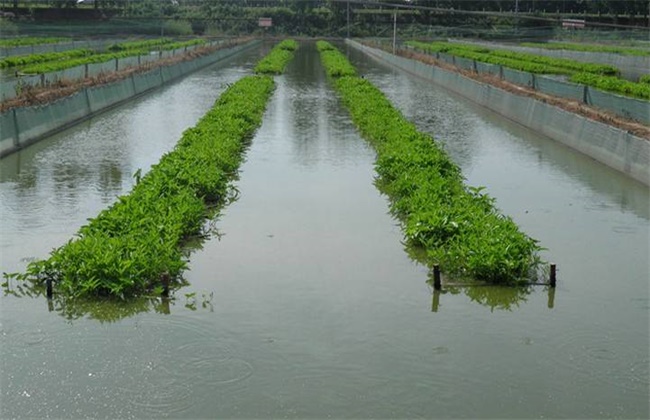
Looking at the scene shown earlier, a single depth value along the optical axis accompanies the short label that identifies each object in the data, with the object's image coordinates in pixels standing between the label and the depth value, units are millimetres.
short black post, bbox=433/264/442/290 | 11008
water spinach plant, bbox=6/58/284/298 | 10453
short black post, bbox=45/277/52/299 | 10438
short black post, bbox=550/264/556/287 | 11117
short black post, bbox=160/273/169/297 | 10503
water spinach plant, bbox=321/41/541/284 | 11344
